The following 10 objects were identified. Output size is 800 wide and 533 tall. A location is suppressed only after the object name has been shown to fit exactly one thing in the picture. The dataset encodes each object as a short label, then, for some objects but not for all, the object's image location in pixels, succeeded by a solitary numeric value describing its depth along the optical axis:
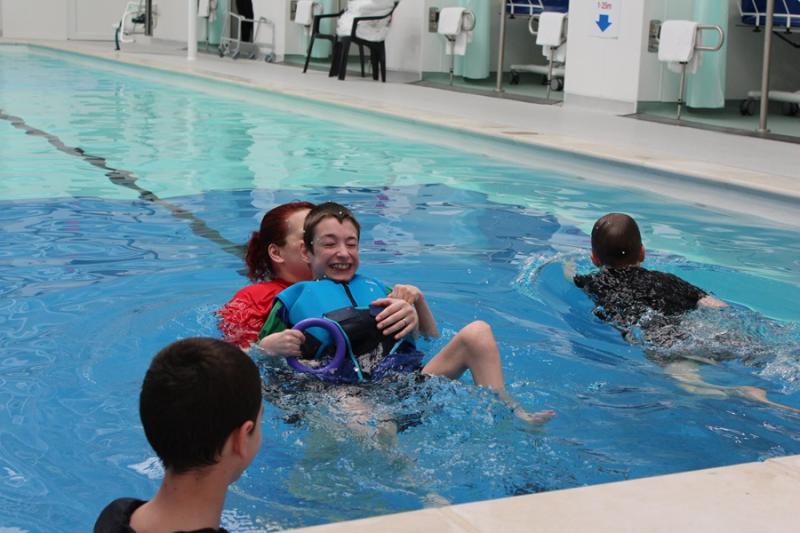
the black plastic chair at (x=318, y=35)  16.78
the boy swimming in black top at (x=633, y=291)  4.31
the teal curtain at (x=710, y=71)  11.24
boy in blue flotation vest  3.38
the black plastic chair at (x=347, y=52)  16.19
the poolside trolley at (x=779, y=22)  10.79
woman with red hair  3.81
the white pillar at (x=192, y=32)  18.88
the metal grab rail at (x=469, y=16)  14.77
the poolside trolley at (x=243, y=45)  20.57
